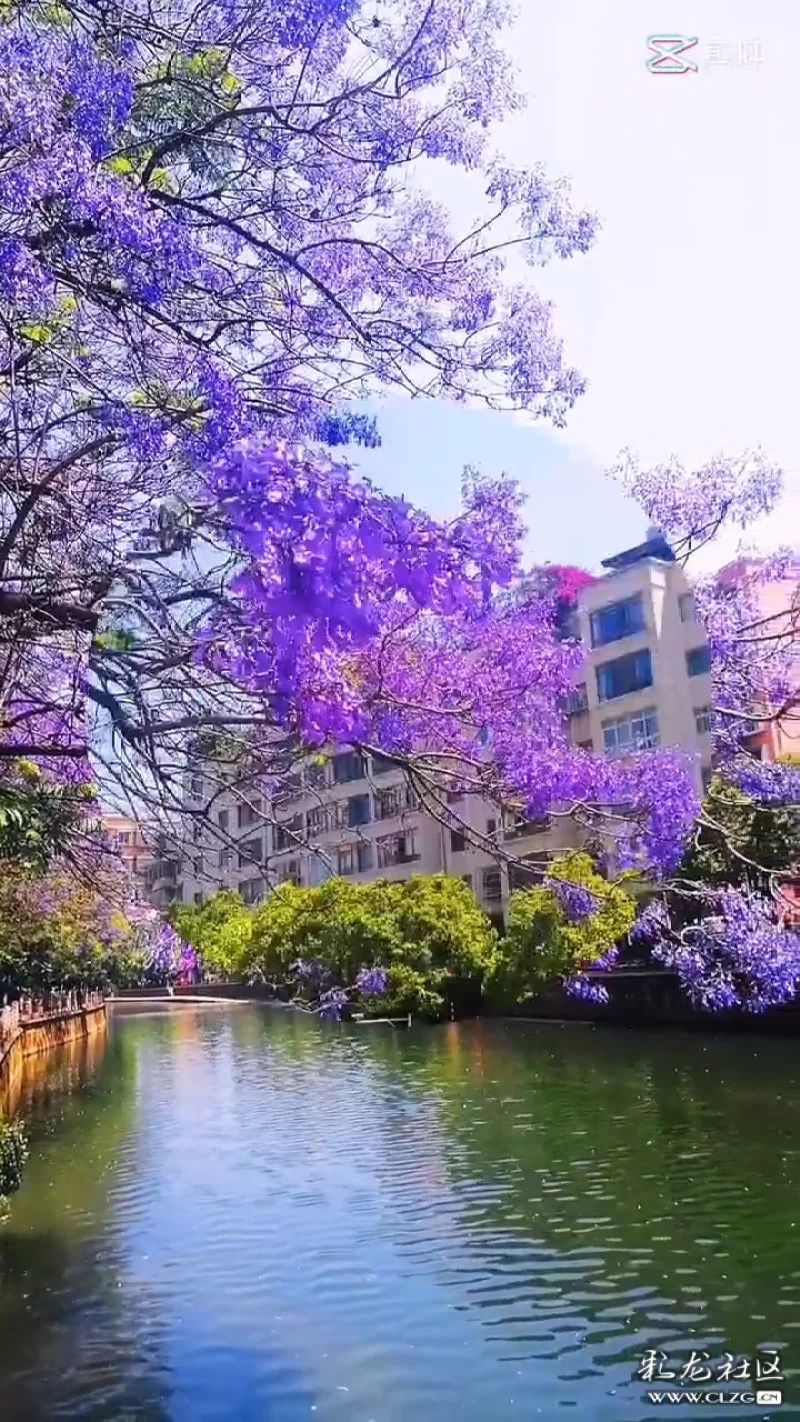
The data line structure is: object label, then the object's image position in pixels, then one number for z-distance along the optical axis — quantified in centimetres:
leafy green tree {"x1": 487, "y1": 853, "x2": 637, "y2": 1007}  1583
